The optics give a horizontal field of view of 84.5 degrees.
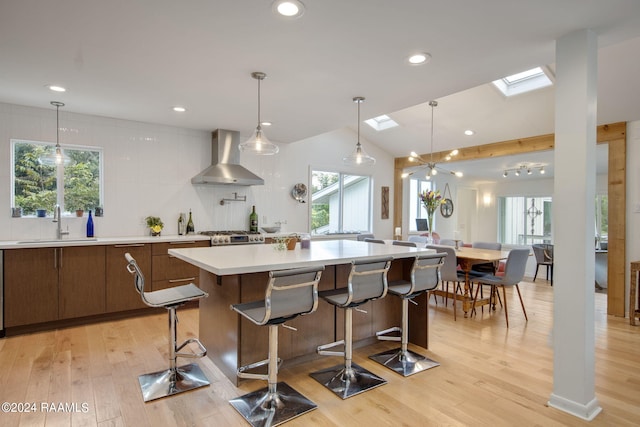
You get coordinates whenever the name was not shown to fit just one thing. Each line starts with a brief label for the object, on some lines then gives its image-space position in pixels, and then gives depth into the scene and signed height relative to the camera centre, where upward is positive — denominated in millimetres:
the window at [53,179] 4008 +377
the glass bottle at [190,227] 4926 -218
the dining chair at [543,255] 6423 -775
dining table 4086 -574
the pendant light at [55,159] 3662 +538
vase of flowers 4703 +170
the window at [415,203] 8312 +233
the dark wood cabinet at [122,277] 3930 -749
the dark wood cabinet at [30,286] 3432 -755
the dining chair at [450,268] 4156 -655
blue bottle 4230 -193
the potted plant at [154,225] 4598 -180
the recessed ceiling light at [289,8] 1949 +1160
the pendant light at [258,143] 2994 +585
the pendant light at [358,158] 3504 +542
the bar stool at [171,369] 2310 -1160
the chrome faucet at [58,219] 4089 -96
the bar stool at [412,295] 2717 -642
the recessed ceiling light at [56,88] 3307 +1169
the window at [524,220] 9109 -181
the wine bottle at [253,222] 5445 -159
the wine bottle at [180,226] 4895 -203
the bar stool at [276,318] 2004 -620
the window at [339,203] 6441 +182
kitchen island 2461 -792
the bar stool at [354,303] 2402 -630
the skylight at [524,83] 4207 +1637
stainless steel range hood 4742 +644
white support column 2135 -85
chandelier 5035 +884
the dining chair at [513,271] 3926 -655
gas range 4547 -344
